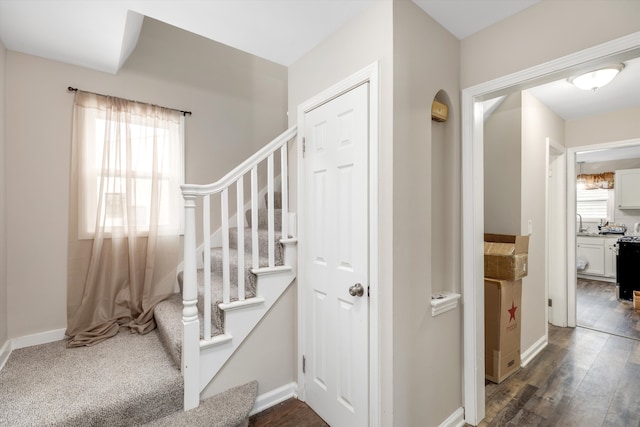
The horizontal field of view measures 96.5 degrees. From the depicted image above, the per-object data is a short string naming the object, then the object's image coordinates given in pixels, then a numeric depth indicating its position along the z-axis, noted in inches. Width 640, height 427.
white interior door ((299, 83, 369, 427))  63.4
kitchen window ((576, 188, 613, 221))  236.7
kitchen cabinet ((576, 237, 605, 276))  223.8
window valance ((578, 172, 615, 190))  230.6
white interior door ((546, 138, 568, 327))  134.3
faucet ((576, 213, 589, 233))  246.2
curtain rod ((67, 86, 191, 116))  91.7
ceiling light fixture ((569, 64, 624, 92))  86.6
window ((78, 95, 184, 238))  94.3
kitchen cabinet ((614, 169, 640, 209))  213.8
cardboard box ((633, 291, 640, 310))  159.5
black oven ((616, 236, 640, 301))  177.6
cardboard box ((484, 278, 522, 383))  91.0
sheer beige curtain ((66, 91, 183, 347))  92.7
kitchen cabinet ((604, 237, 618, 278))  217.3
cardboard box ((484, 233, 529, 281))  91.1
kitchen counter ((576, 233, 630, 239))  218.6
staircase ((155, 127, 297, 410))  65.4
